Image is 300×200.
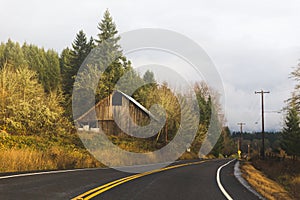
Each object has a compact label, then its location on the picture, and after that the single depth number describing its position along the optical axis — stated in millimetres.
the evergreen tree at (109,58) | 54291
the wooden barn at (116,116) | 44125
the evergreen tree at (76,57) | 70625
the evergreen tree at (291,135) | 66750
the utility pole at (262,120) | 45366
